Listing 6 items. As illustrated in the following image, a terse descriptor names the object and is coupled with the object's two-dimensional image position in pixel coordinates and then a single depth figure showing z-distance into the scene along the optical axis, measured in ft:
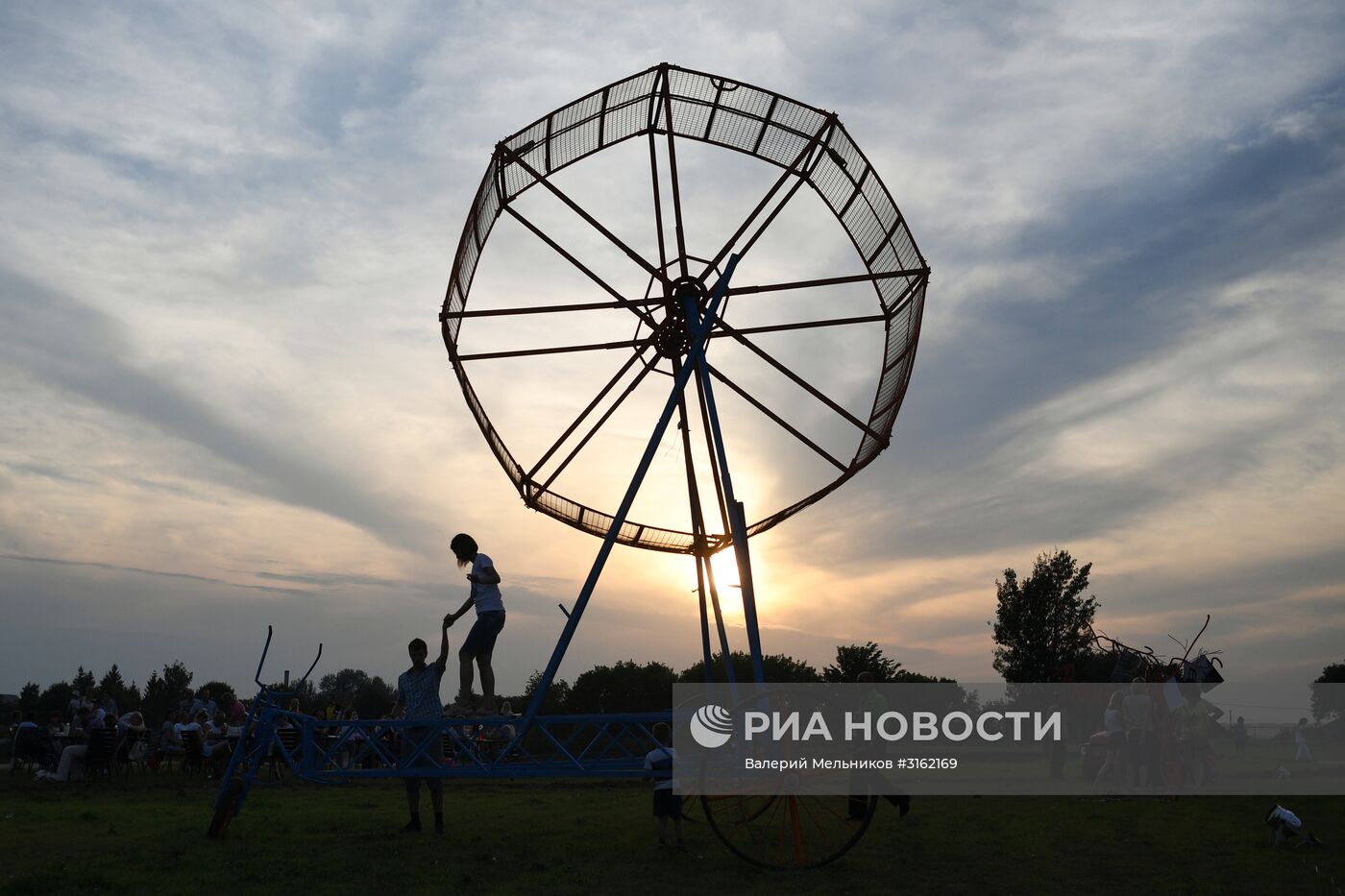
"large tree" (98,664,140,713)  341.72
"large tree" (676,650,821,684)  179.53
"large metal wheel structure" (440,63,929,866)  50.88
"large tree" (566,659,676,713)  182.80
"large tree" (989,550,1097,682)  232.53
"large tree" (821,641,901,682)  187.40
